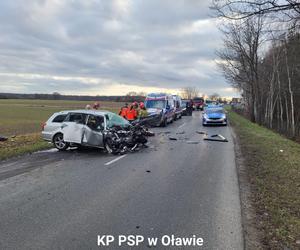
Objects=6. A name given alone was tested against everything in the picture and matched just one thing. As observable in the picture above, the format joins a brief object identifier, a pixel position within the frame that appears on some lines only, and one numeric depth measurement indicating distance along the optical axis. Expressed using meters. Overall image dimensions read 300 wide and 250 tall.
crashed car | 9.27
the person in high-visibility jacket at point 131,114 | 14.87
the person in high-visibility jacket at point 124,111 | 15.03
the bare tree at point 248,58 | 23.56
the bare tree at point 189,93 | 101.06
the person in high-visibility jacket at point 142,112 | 15.49
